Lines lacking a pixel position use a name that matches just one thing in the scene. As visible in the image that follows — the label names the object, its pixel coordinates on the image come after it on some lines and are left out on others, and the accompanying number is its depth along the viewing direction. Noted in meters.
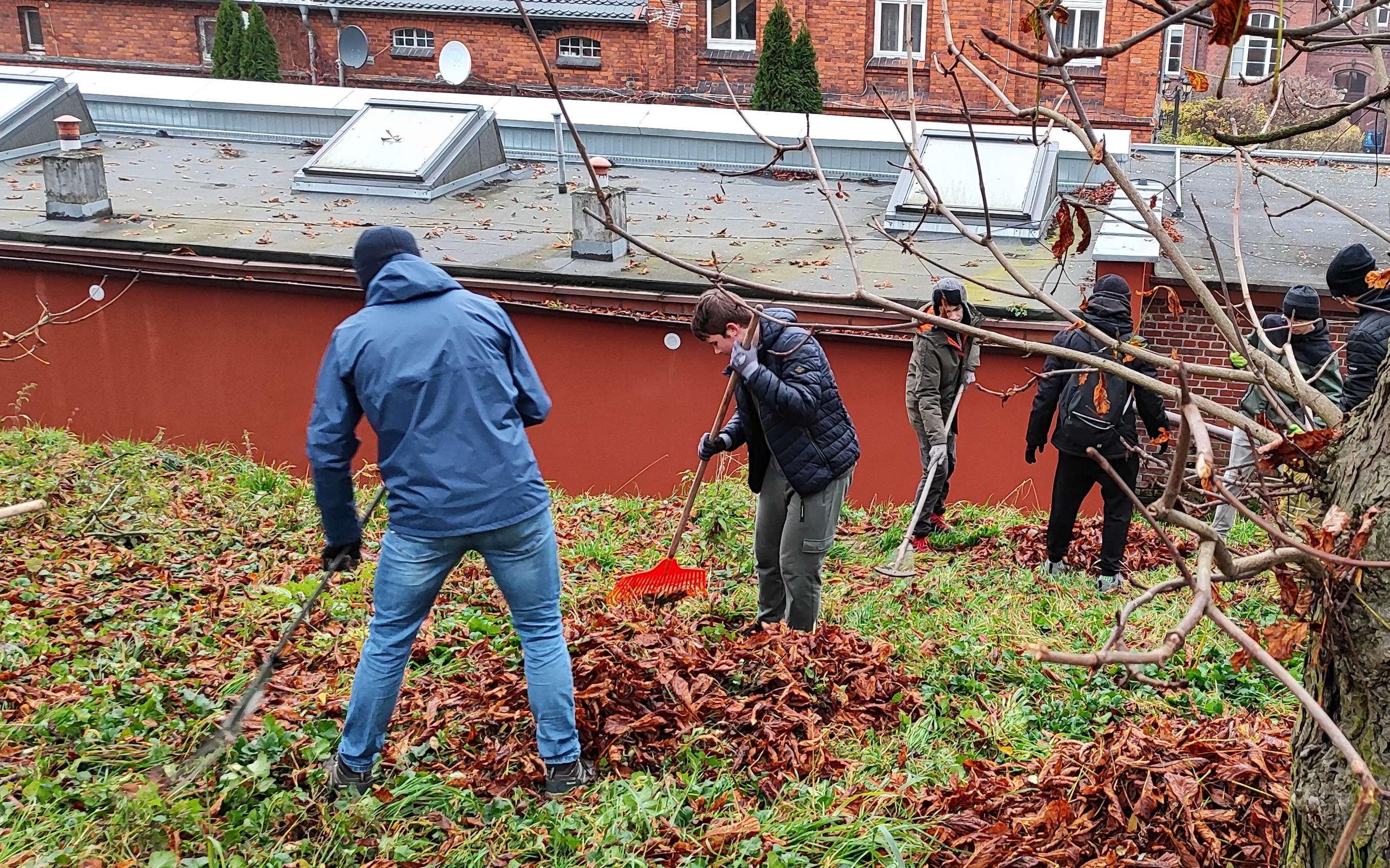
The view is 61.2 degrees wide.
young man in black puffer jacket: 4.79
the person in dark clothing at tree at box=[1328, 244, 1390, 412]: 5.73
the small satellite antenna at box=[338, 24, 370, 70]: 24.11
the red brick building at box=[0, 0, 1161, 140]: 21.69
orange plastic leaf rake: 5.62
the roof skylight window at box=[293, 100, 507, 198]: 12.23
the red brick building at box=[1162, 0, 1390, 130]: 30.23
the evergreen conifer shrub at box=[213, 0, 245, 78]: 23.48
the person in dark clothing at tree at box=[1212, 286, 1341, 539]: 6.39
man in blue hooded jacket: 3.71
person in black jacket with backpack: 5.92
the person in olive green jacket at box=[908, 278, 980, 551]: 6.96
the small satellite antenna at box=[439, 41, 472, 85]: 19.80
